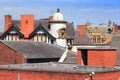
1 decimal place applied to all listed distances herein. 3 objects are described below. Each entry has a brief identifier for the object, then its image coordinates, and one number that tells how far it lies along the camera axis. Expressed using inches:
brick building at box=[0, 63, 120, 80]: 1332.4
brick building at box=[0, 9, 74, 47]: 2699.3
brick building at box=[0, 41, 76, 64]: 2081.7
